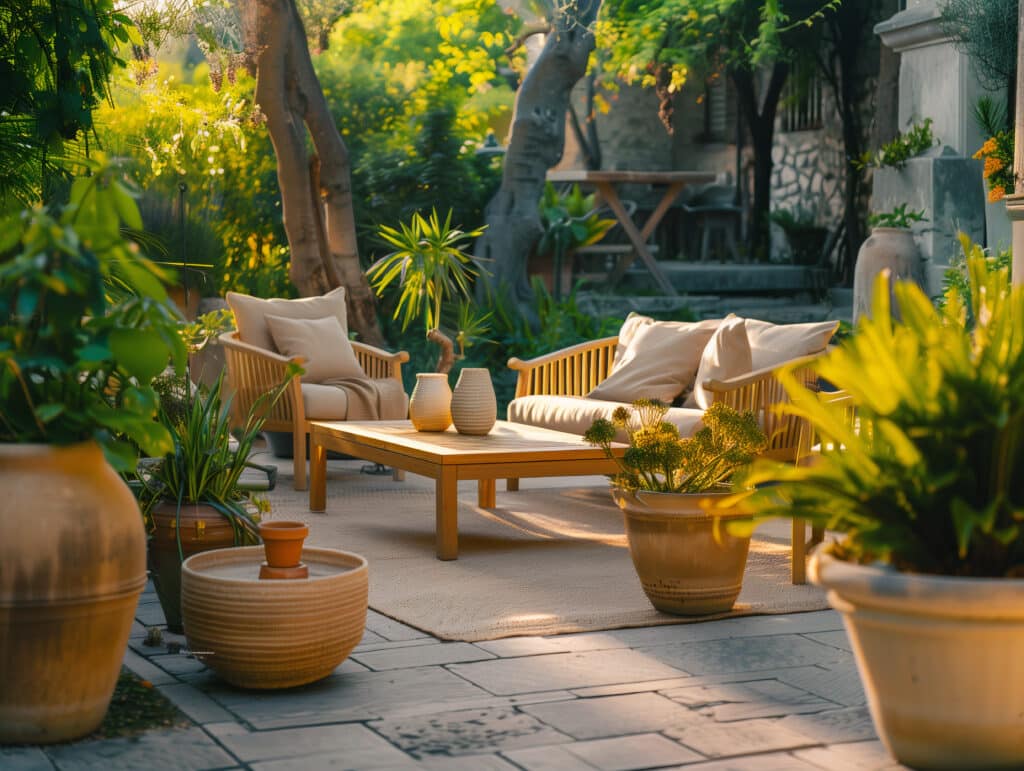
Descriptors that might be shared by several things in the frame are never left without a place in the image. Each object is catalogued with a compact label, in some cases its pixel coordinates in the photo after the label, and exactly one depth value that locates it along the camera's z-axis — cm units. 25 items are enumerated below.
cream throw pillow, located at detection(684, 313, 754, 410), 607
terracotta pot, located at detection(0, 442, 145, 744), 289
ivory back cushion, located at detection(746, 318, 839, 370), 603
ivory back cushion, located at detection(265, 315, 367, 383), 733
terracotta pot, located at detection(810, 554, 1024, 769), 259
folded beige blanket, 717
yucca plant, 764
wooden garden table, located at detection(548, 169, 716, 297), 1156
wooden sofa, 564
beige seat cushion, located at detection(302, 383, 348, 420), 695
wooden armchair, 686
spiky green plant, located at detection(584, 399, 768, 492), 421
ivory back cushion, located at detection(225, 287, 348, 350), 739
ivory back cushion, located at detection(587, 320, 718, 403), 649
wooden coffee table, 524
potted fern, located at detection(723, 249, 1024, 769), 261
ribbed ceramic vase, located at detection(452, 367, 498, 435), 589
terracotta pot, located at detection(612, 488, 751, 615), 420
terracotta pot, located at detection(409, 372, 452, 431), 604
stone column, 1026
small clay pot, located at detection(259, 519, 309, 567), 343
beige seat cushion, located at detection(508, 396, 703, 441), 597
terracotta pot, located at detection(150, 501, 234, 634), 390
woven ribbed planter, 334
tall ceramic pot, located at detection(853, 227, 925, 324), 1005
